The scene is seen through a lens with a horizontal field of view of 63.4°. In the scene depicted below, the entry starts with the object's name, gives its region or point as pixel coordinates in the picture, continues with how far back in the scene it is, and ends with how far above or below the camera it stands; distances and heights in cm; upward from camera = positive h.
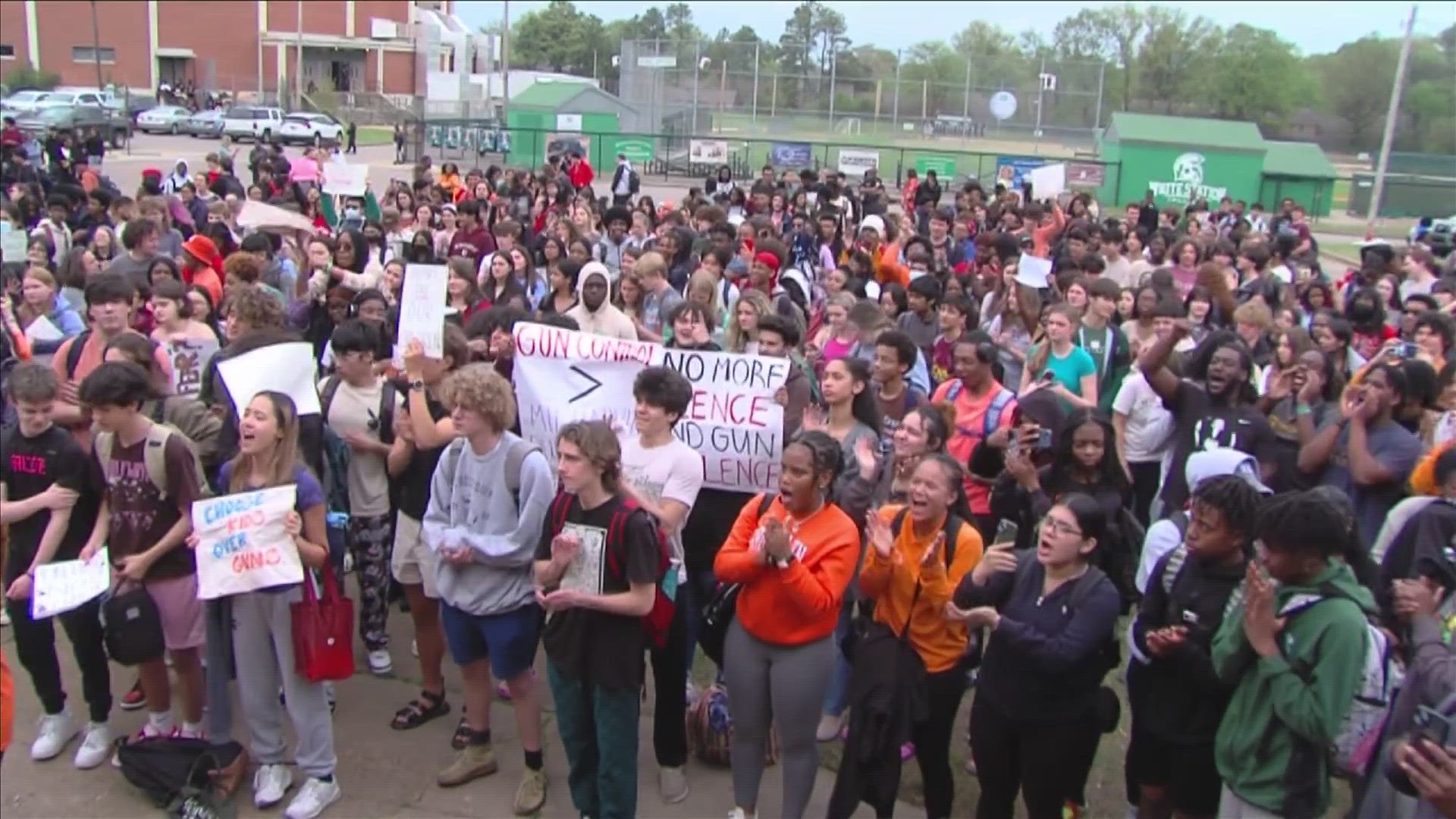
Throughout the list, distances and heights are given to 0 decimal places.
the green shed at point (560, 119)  3669 +49
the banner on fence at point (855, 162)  3525 -34
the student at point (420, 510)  556 -180
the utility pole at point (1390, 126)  2695 +123
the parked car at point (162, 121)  4922 -35
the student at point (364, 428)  579 -146
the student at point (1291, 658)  344 -141
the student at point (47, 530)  507 -182
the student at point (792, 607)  441 -171
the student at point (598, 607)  448 -175
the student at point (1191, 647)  392 -157
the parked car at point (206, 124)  4750 -40
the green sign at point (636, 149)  3697 -33
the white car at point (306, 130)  4538 -37
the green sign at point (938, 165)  3534 -32
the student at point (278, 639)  481 -213
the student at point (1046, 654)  410 -169
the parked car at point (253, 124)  4572 -23
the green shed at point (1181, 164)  3381 +14
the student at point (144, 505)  490 -164
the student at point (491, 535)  484 -165
